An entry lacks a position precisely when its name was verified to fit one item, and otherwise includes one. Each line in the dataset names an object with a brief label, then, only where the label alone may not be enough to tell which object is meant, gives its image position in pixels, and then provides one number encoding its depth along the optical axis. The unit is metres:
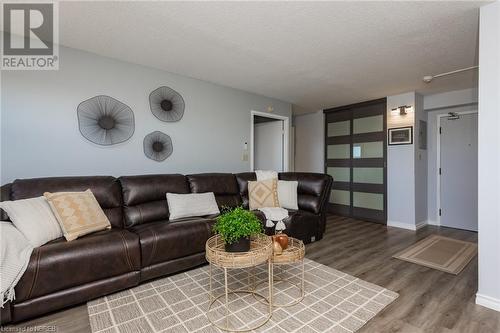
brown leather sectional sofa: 1.69
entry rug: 2.66
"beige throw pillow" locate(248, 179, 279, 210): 3.34
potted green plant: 1.68
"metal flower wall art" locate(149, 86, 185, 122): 3.21
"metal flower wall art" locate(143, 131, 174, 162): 3.17
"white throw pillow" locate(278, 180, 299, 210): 3.44
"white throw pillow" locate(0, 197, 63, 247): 1.79
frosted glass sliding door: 4.60
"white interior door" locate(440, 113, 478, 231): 4.10
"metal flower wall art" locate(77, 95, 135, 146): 2.71
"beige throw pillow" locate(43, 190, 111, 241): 1.98
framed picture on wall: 4.19
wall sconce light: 4.21
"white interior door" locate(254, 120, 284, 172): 4.88
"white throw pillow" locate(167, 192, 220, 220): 2.70
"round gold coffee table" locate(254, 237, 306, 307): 1.91
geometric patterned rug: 1.63
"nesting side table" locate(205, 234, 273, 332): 1.60
